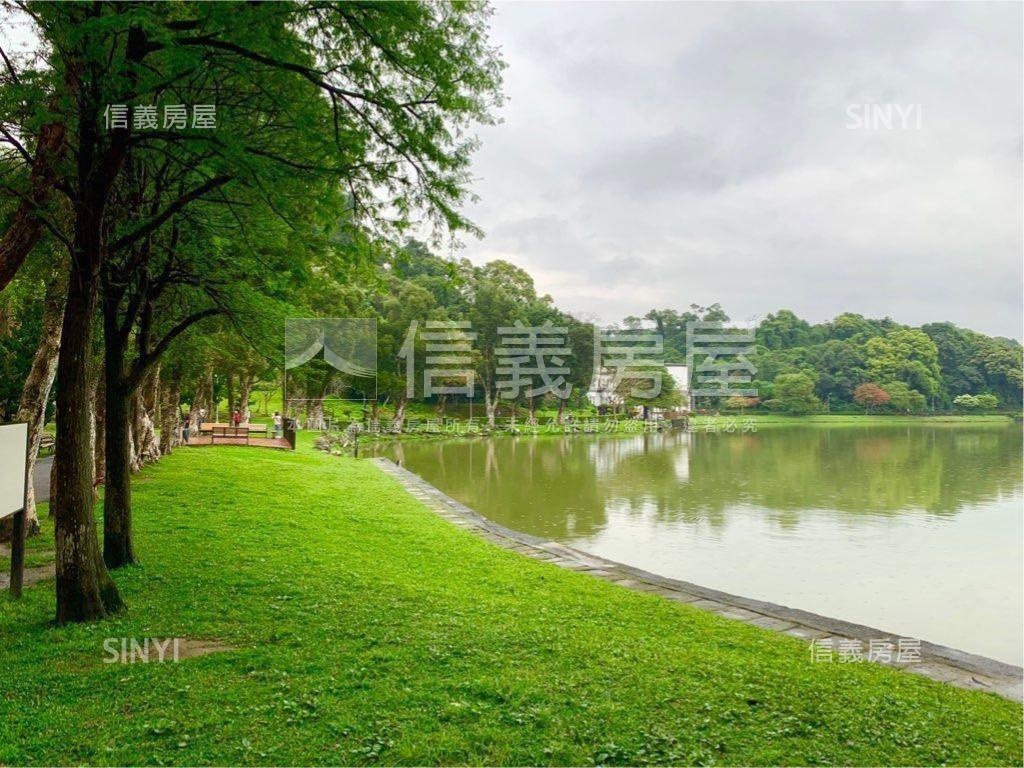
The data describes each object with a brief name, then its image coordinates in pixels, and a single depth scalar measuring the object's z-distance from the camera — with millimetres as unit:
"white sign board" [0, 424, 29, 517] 5059
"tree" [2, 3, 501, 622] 4430
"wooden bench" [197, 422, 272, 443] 21003
